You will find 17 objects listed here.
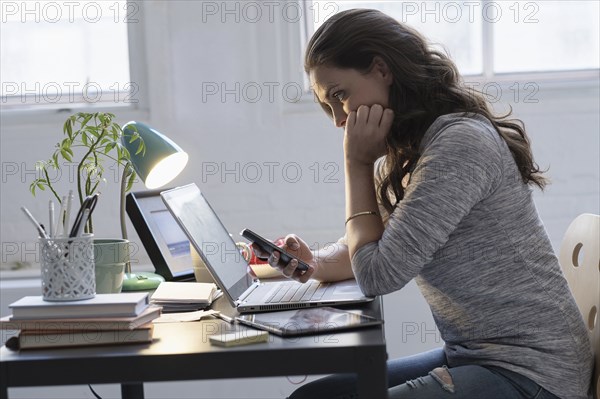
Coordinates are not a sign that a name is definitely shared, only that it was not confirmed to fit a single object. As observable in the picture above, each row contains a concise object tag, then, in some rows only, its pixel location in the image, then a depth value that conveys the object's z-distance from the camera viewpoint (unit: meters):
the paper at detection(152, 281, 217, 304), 2.54
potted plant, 2.59
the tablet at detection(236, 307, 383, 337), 2.22
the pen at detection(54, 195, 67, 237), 2.37
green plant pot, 2.58
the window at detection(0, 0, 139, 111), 4.04
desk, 2.11
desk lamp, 2.76
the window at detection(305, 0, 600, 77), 3.99
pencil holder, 2.27
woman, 2.36
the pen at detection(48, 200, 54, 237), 2.31
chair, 2.56
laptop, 2.47
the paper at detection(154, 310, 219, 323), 2.42
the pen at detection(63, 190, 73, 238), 2.34
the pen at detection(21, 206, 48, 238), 2.31
